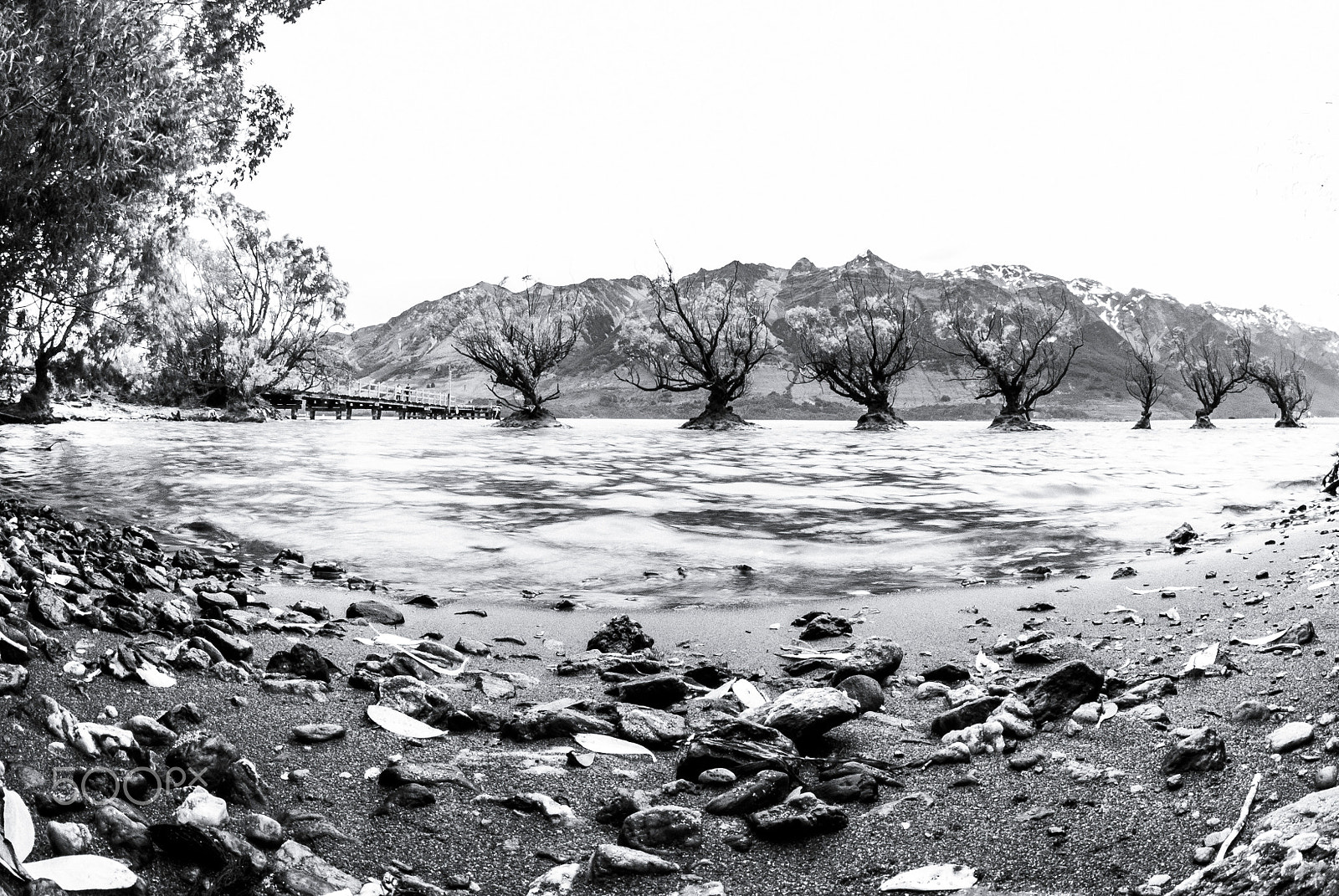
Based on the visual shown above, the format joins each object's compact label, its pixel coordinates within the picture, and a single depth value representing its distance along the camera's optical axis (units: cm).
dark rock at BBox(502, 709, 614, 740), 286
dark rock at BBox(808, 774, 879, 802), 237
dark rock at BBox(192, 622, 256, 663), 341
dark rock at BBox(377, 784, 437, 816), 226
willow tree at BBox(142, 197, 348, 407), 5362
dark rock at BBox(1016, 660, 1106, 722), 291
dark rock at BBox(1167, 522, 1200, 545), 768
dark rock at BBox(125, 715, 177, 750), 241
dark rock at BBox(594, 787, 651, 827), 229
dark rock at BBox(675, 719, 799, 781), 254
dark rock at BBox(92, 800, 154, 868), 183
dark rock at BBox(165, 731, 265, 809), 219
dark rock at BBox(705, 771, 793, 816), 232
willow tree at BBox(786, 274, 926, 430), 5575
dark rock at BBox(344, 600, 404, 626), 485
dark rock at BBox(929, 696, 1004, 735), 292
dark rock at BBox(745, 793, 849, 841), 217
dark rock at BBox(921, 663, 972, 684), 363
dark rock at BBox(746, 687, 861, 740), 286
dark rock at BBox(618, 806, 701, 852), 215
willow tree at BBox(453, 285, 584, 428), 5247
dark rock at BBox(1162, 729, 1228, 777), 227
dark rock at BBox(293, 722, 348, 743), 265
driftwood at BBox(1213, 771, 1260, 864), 177
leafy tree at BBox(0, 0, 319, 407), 872
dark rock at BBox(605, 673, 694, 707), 336
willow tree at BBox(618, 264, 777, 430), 5228
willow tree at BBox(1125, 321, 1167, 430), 6669
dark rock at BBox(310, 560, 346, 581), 647
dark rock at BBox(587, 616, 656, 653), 438
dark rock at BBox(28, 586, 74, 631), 323
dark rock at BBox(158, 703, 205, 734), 258
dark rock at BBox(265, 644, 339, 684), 332
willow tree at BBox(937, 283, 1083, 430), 5738
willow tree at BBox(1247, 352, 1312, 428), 6919
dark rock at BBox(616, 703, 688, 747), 286
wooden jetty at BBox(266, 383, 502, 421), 6562
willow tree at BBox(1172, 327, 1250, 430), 6819
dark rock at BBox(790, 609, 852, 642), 469
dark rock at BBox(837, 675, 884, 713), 325
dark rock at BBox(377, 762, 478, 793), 237
